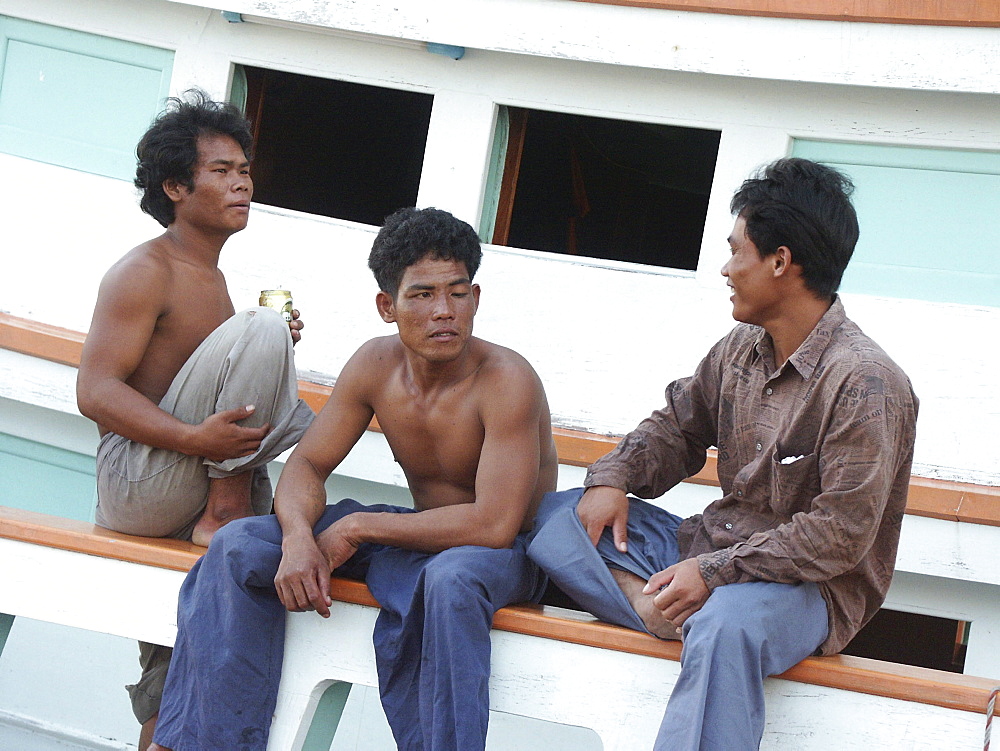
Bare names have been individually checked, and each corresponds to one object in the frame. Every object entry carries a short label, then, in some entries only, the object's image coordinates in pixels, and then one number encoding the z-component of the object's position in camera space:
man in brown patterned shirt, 5.23
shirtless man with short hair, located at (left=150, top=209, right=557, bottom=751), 5.94
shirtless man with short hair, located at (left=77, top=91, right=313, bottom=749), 6.62
